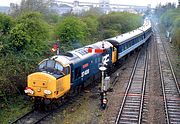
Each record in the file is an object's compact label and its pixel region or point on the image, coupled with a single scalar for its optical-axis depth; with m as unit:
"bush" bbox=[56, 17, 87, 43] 30.83
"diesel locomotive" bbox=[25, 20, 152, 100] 17.09
